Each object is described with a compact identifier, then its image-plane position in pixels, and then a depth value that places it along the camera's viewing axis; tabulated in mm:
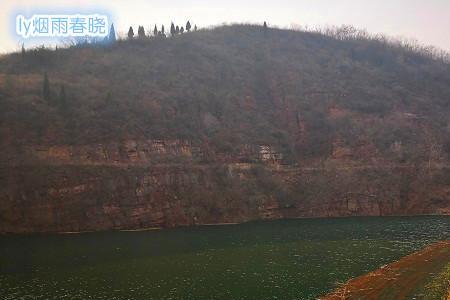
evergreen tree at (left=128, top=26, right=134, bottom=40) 110575
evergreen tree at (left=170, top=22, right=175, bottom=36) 116294
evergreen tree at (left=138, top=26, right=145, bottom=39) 111125
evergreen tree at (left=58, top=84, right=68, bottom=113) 71875
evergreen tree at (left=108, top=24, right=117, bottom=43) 108000
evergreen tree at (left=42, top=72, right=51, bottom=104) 72769
